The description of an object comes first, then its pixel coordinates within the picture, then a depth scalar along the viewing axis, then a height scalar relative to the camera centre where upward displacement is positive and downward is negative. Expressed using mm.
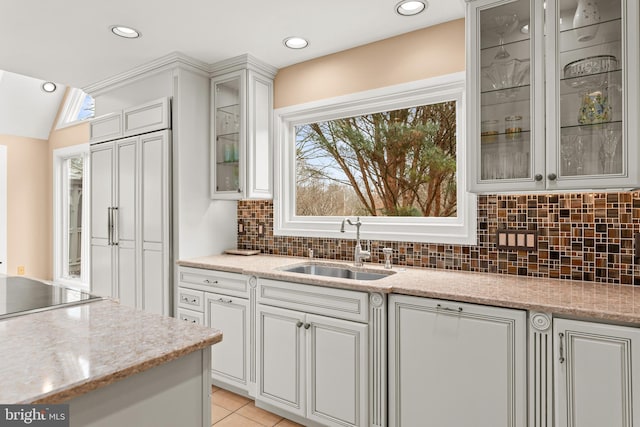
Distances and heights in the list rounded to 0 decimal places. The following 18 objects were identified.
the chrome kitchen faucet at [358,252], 2648 -276
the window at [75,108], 5305 +1476
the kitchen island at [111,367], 865 -370
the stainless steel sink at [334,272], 2579 -420
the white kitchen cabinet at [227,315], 2559 -722
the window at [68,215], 5359 -21
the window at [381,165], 2570 +361
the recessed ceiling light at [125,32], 2564 +1241
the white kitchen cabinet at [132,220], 3070 -59
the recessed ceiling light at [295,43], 2750 +1242
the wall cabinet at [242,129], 3062 +689
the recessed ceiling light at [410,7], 2260 +1236
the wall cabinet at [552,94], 1738 +575
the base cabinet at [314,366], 2088 -893
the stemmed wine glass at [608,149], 1758 +289
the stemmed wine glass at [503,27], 1987 +964
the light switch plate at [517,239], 2215 -164
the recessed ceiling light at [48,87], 5164 +1720
